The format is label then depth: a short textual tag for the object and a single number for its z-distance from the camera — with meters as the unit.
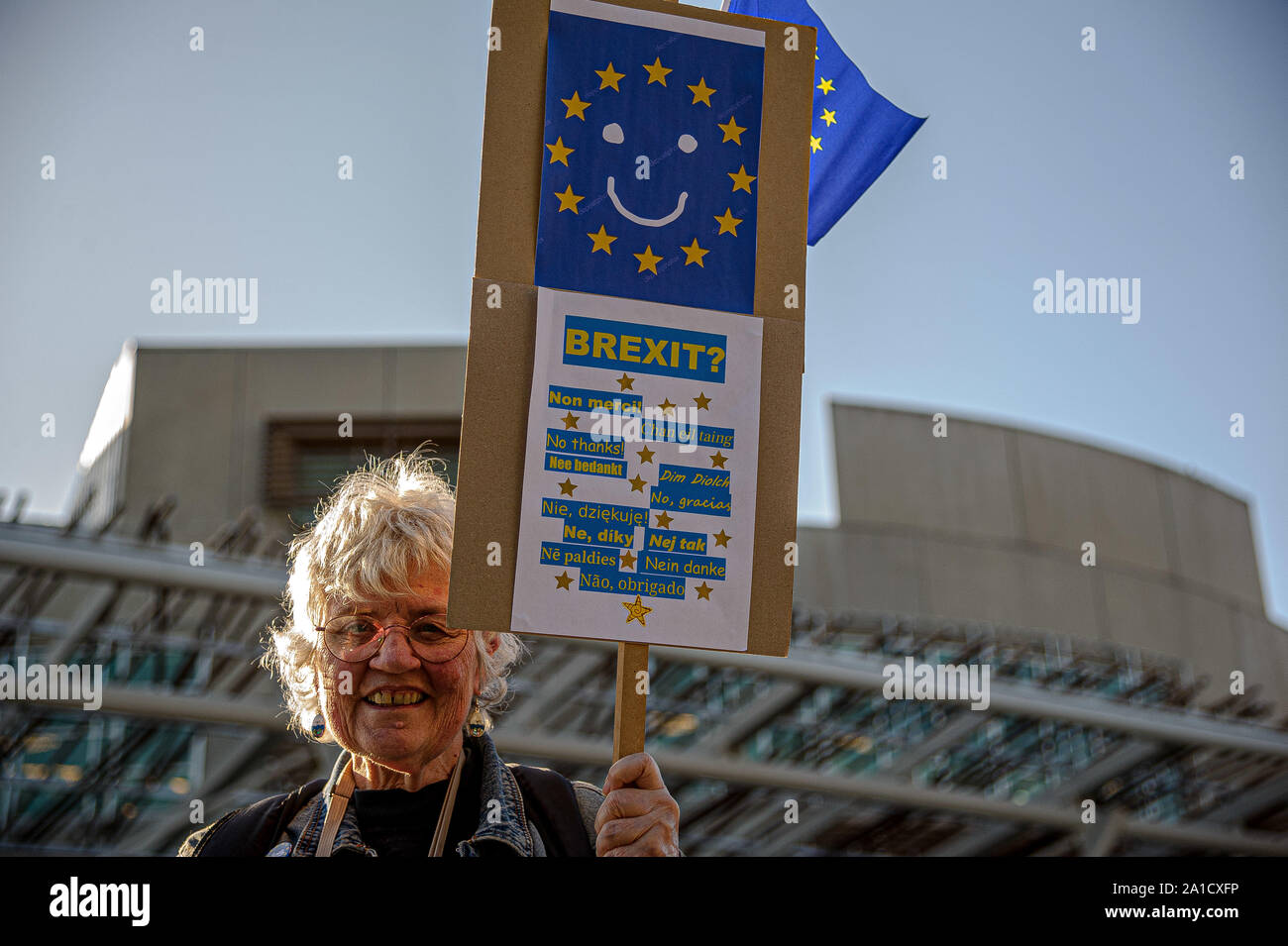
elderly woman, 2.74
